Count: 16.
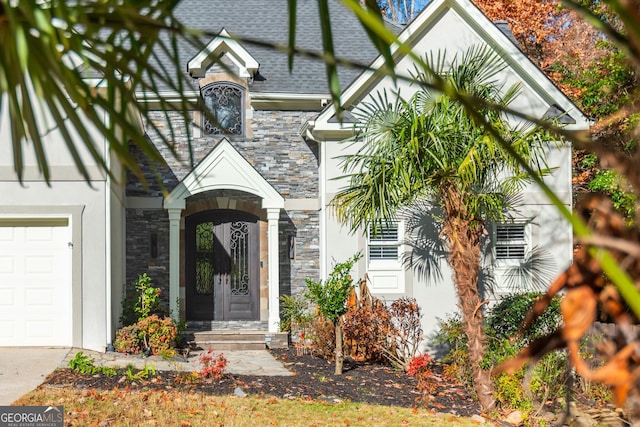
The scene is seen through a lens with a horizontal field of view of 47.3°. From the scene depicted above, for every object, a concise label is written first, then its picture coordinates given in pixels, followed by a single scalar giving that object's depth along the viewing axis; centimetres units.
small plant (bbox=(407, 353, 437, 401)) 984
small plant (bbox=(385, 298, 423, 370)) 1241
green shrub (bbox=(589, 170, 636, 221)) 1332
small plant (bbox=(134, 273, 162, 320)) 1405
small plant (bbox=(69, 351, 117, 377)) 1061
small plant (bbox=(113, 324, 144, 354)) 1290
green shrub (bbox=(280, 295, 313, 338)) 1527
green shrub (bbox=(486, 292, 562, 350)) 1128
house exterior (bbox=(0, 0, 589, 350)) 1302
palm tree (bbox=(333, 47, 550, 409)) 923
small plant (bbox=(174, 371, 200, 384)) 1011
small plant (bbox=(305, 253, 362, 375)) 1176
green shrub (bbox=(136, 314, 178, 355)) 1322
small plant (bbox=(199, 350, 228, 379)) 1041
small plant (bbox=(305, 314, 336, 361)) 1333
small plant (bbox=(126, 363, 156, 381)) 1024
